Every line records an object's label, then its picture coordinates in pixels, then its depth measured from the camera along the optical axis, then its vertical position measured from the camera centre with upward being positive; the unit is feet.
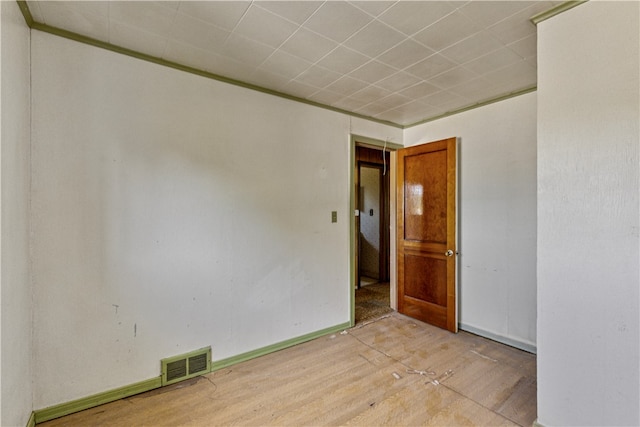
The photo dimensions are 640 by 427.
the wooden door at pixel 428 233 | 10.48 -0.87
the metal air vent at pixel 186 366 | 7.36 -3.94
